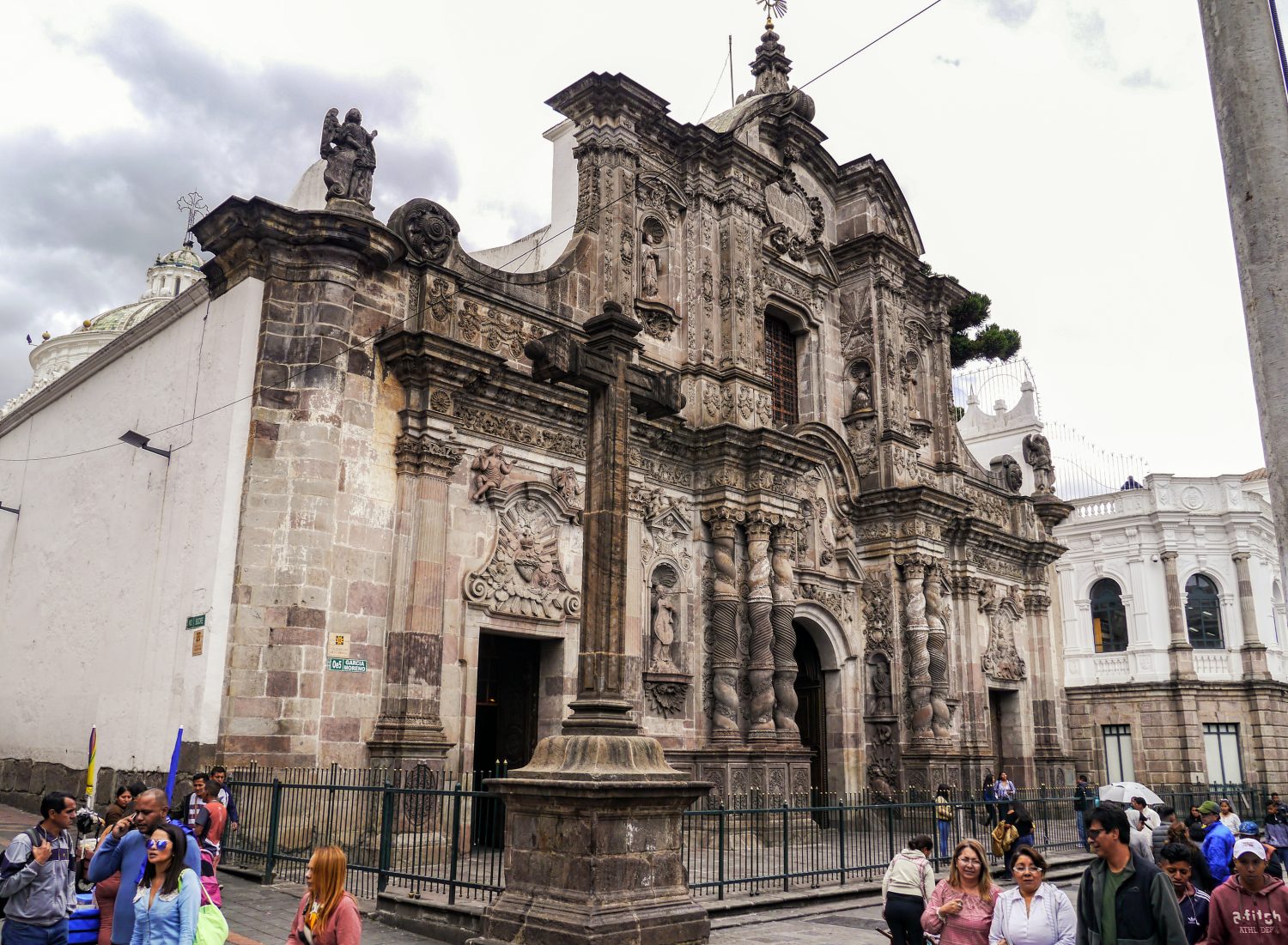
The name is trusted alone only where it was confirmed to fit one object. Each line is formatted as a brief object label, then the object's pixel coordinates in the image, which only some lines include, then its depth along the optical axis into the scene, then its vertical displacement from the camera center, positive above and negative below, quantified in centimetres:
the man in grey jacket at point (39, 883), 551 -77
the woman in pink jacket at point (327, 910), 475 -77
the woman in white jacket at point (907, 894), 739 -103
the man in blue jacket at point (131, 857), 511 -60
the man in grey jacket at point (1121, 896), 464 -66
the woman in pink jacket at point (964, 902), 551 -82
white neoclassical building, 3092 +346
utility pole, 418 +234
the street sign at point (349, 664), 1305 +89
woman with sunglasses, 498 -75
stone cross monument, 796 -49
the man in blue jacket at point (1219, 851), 940 -90
